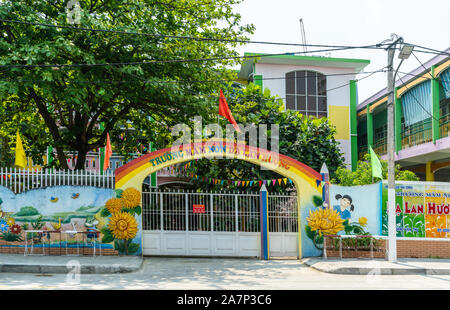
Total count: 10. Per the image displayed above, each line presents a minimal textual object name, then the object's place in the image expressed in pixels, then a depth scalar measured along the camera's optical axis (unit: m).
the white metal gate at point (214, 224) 14.09
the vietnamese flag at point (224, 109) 13.19
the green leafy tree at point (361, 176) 17.95
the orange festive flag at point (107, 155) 14.65
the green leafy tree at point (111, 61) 11.99
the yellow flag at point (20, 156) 13.68
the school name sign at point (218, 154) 13.43
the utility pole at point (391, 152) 13.17
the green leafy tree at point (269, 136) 17.41
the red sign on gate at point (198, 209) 14.20
